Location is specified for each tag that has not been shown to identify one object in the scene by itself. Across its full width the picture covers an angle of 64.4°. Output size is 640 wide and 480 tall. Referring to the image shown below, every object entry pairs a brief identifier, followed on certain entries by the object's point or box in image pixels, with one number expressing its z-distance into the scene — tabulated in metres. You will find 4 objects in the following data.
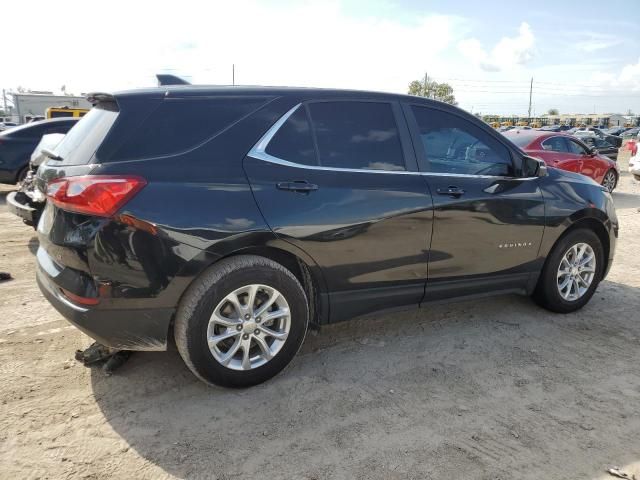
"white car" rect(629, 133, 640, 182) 12.39
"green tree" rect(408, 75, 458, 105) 72.50
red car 10.34
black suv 2.70
